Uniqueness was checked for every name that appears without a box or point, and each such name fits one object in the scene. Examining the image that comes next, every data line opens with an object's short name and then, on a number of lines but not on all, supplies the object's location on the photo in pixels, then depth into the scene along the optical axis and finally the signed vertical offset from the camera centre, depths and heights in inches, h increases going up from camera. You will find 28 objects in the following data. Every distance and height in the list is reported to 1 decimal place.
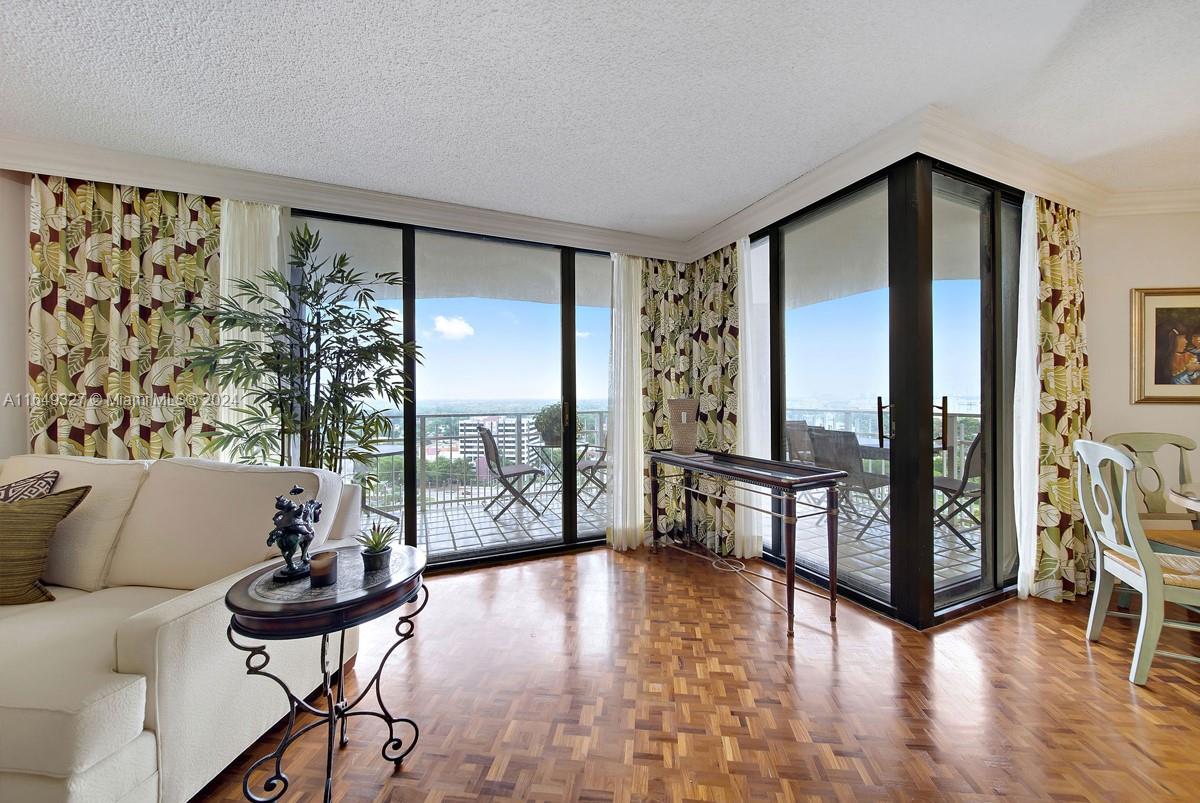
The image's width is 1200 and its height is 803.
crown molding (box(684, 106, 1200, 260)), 88.7 +50.9
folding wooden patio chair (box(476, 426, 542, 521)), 145.2 -23.6
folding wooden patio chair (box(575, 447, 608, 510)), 152.0 -24.1
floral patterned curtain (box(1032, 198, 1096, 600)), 107.4 -6.8
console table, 94.0 -16.6
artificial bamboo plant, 96.3 +7.2
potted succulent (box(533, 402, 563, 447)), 145.5 -6.8
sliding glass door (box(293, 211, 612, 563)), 126.0 +1.7
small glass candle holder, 52.7 -19.2
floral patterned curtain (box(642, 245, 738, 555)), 142.5 +14.2
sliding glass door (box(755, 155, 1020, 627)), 92.5 +5.4
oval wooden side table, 47.3 -22.1
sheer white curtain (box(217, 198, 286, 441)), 105.7 +36.3
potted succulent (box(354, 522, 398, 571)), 57.9 -18.9
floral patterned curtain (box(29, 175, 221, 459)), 93.9 +17.6
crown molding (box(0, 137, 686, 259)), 93.4 +49.6
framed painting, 116.1 +14.0
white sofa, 43.1 -27.5
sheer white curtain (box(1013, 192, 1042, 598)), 106.4 -3.2
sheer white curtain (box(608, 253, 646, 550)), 144.6 -4.3
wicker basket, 129.4 -6.1
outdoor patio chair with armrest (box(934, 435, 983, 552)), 103.3 -20.9
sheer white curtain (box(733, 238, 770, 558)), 132.4 +14.5
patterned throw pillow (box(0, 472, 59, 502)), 67.9 -13.0
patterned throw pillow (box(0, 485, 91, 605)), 61.8 -19.6
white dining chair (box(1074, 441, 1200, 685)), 74.8 -27.8
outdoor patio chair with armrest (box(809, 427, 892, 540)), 105.7 -15.5
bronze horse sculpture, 53.9 -15.5
